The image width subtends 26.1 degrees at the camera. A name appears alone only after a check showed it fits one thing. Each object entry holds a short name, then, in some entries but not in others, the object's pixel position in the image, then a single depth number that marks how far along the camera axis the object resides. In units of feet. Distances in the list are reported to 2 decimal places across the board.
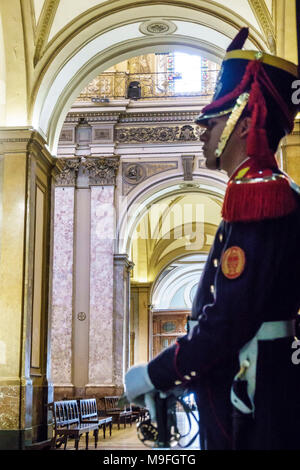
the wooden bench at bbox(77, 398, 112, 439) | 32.82
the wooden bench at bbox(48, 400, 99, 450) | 26.72
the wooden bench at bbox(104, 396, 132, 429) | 43.21
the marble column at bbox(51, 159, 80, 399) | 46.80
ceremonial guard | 5.89
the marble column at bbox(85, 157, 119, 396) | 46.80
